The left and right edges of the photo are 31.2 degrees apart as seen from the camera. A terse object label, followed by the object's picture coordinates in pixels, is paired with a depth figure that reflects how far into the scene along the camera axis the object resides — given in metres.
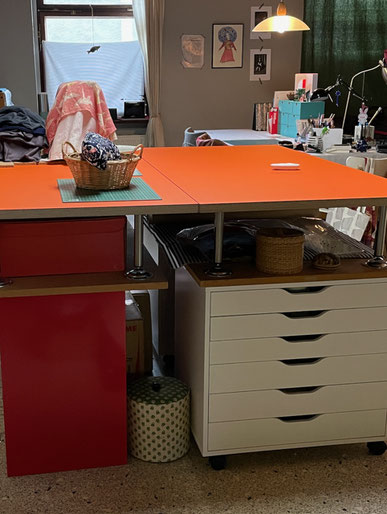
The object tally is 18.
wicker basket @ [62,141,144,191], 2.18
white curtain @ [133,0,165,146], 6.40
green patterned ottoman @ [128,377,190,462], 2.30
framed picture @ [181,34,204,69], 6.63
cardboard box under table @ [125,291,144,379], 2.71
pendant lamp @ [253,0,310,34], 5.16
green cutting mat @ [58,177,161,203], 2.08
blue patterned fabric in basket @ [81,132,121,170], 2.13
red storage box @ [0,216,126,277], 2.10
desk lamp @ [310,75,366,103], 5.36
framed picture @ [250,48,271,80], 6.84
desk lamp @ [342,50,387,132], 4.80
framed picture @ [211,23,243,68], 6.68
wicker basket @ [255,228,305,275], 2.19
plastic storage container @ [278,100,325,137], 5.68
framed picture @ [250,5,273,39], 6.68
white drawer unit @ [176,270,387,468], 2.16
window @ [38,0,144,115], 6.54
